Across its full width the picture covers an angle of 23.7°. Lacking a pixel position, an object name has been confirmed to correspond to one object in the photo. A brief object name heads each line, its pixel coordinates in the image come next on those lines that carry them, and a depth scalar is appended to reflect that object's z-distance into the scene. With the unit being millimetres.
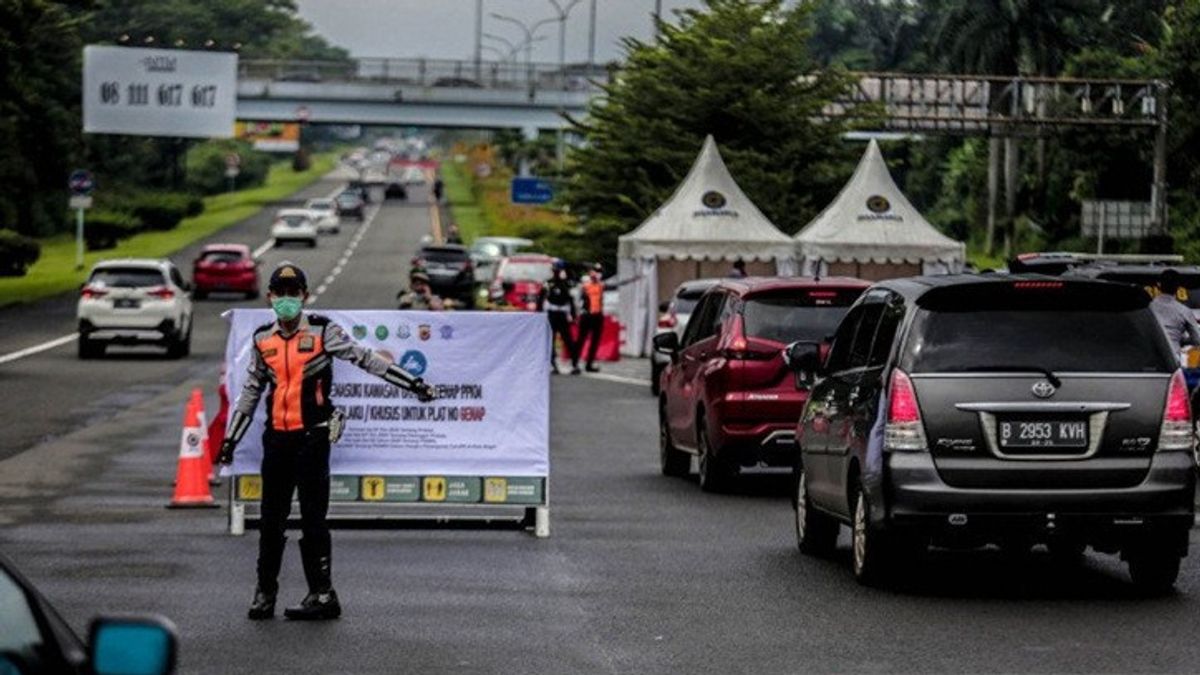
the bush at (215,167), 164125
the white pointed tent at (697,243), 52750
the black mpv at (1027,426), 14555
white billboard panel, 97375
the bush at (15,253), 79688
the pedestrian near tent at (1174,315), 24875
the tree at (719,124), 69125
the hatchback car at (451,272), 74000
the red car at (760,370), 22094
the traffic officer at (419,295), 30094
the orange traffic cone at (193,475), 20656
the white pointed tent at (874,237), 51188
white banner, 17594
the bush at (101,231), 100562
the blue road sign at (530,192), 106812
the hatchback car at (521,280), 60719
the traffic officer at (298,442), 13664
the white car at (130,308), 47906
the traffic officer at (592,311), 46875
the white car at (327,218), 126000
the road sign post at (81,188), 80812
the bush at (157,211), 118750
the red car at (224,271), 74562
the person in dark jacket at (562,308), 46406
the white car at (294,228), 110125
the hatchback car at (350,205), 143450
